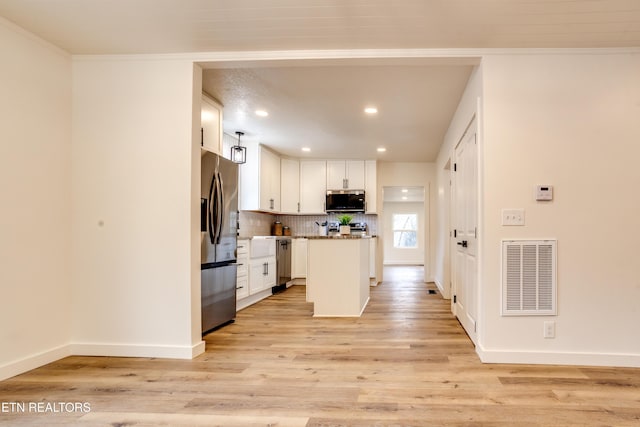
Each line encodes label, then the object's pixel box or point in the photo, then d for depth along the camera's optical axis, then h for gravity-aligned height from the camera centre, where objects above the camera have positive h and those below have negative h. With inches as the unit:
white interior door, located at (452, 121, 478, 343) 138.6 -5.6
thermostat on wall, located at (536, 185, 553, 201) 116.7 +7.9
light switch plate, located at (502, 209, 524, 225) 117.5 +0.7
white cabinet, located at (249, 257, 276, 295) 214.8 -32.8
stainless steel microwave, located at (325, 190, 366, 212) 297.6 +13.0
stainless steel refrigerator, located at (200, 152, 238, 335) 144.0 -8.2
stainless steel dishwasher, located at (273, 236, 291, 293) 259.4 -30.9
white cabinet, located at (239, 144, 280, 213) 255.1 +25.1
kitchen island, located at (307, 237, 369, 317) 186.7 -27.0
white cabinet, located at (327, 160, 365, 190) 304.7 +33.5
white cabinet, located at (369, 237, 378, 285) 294.8 -31.7
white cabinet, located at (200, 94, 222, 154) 156.6 +38.4
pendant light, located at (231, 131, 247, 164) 230.1 +39.5
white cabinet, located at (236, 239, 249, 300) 197.9 -27.2
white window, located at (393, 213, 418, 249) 531.2 -15.6
